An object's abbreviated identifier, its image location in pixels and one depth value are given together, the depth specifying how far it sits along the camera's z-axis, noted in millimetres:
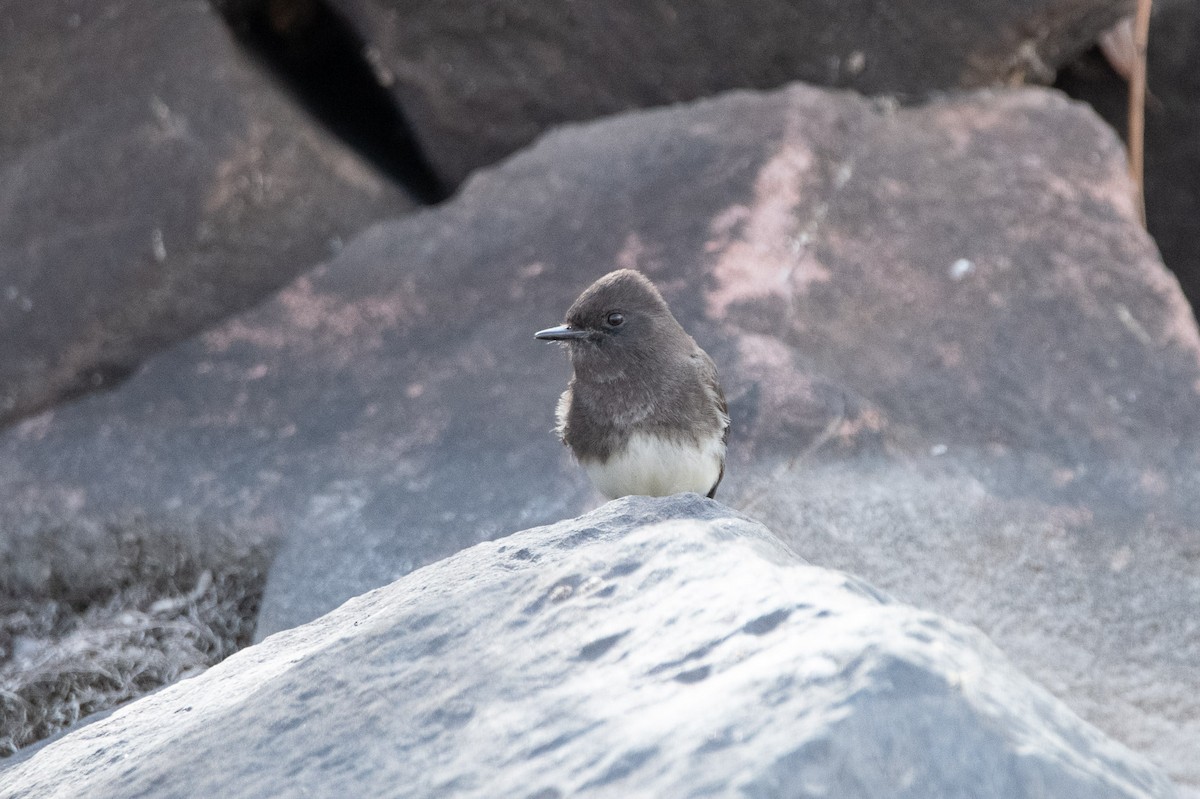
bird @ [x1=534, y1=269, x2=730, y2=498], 7941
